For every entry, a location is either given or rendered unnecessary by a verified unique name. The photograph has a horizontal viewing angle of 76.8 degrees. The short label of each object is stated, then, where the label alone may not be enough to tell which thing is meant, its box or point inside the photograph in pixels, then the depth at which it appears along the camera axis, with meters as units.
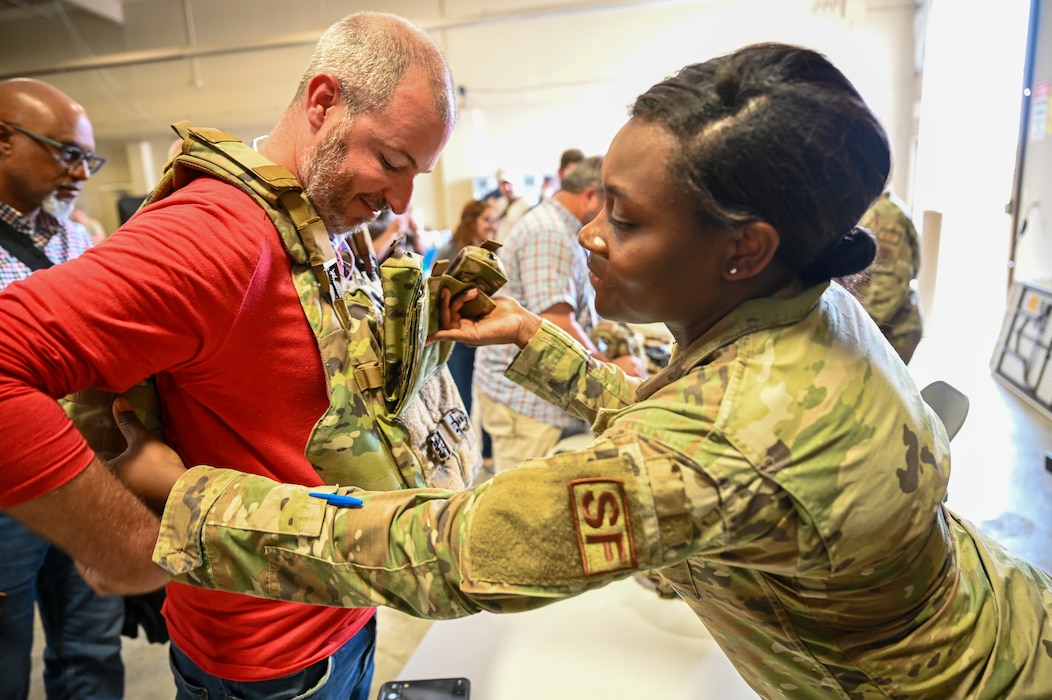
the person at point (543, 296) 2.58
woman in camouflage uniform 0.73
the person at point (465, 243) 4.32
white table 1.66
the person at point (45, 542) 1.90
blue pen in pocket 0.84
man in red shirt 0.82
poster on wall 3.55
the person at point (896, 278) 2.83
